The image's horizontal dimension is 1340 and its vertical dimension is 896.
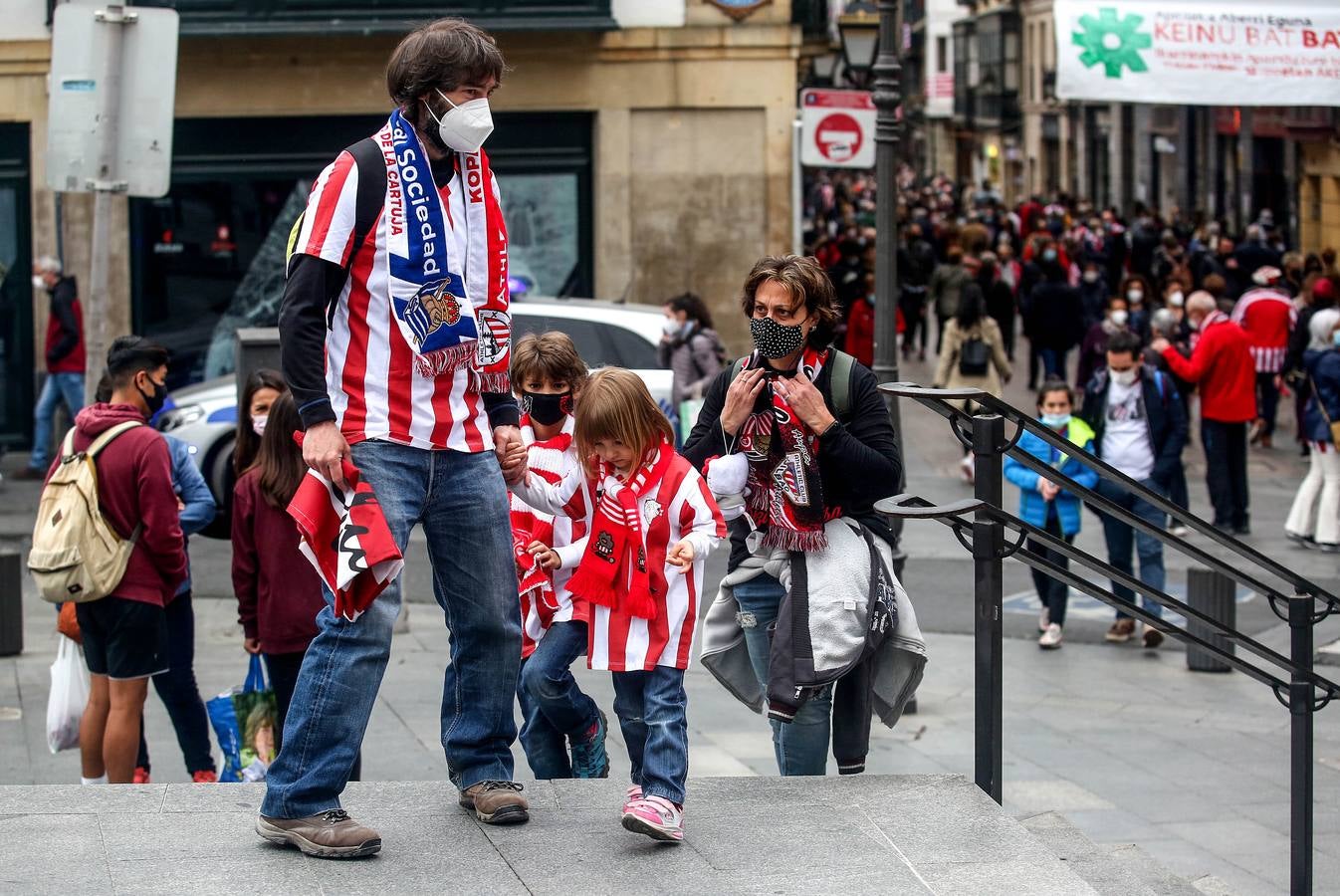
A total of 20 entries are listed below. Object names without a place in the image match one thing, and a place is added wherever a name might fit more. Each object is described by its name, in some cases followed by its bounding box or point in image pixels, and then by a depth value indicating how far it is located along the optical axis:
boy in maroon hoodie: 6.66
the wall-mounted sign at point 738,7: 18.75
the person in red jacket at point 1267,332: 18.12
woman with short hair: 5.06
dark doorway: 18.19
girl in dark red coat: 6.48
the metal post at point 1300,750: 5.66
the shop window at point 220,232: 18.55
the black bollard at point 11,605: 9.71
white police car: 13.39
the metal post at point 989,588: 4.89
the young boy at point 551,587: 5.45
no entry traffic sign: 15.00
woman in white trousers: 13.28
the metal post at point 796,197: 18.95
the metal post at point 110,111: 9.14
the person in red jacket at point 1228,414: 14.38
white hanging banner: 14.68
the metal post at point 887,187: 10.02
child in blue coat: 10.59
